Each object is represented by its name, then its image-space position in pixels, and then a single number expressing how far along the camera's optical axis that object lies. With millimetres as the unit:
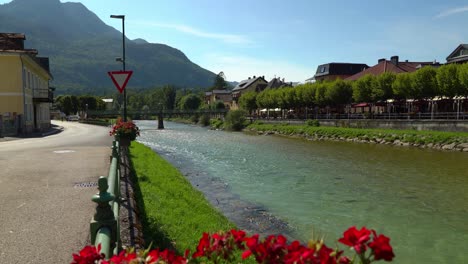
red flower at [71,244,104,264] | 2367
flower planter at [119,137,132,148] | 19078
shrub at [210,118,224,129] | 88500
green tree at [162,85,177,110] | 184988
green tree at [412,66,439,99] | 46625
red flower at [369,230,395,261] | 2094
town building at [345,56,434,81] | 73125
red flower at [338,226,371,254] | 2197
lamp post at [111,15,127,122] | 23484
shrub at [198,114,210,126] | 104188
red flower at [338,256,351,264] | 2389
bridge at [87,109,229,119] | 92831
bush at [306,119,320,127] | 63188
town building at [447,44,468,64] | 58475
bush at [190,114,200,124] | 120338
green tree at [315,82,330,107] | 68688
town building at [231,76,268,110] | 132875
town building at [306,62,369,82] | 100938
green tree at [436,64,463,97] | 43125
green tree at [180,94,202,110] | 153375
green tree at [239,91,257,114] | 100475
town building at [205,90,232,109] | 151488
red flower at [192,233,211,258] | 2570
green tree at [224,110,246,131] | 81375
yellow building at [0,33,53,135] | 35247
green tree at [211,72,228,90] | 186550
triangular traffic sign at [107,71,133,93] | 15714
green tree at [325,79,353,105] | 64312
